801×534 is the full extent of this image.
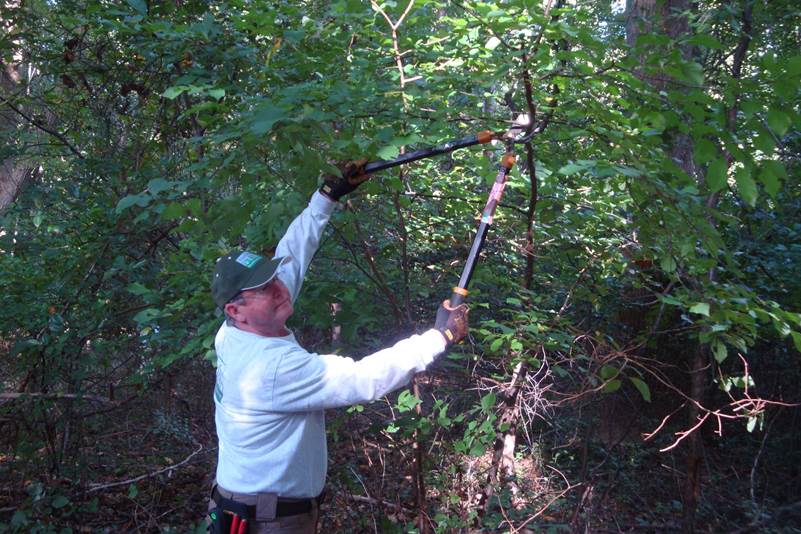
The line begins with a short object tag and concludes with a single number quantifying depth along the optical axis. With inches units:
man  92.0
